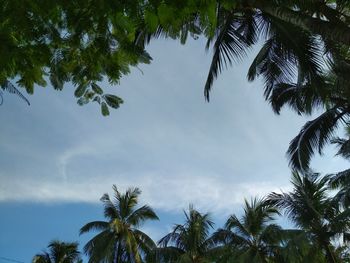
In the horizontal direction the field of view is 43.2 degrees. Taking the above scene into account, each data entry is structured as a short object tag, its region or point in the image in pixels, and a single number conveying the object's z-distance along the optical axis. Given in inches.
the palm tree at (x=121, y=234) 1021.8
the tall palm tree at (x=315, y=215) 849.5
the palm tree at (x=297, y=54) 298.2
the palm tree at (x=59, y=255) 1289.4
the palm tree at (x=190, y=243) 1015.0
